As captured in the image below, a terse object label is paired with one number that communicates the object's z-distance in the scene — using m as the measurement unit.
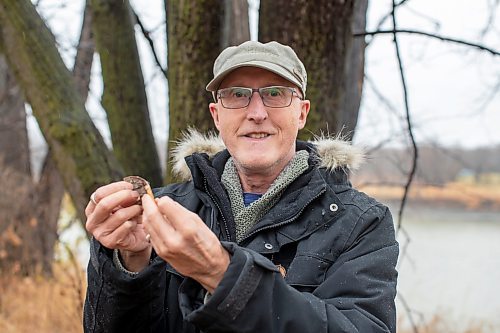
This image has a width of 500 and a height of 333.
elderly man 1.51
